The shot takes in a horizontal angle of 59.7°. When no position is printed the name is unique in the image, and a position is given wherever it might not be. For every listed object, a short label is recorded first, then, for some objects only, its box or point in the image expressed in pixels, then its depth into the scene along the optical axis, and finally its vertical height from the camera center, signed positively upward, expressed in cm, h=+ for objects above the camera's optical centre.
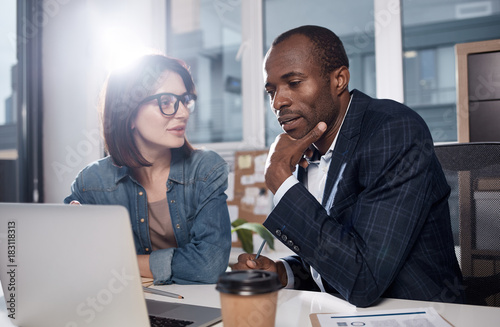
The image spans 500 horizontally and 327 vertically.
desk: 74 -26
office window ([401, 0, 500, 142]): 228 +66
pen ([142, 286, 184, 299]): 90 -26
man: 93 -5
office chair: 115 -13
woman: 130 +2
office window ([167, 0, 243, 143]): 280 +76
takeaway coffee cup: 53 -16
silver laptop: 59 -13
